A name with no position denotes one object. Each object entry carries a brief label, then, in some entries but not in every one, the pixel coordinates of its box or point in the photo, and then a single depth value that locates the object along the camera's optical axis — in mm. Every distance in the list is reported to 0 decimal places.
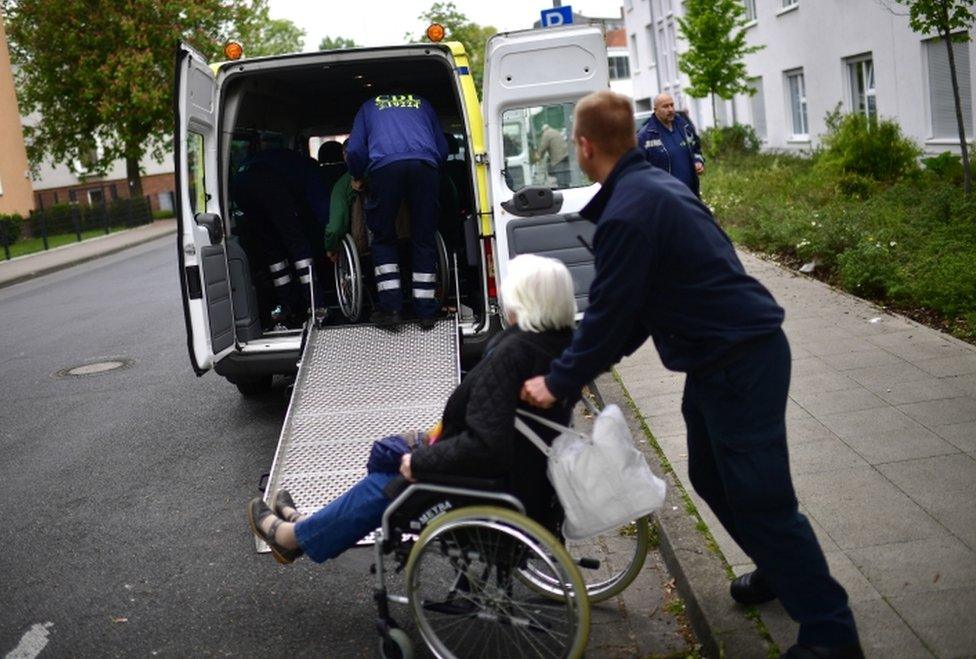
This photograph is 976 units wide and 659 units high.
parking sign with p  13367
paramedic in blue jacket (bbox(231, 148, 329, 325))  7691
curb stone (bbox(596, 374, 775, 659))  3717
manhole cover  10250
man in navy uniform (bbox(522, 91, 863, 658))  3379
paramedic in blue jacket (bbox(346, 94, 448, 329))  6914
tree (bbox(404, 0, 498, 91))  45375
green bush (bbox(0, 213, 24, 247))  28250
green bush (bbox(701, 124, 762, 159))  28047
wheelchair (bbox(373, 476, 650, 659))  3605
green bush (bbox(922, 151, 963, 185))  14742
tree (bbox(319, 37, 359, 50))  100512
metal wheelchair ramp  5430
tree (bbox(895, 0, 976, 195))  12609
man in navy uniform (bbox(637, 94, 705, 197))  11562
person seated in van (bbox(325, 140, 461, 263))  7500
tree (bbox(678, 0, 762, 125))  27047
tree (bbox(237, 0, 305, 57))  44375
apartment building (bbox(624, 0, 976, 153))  18438
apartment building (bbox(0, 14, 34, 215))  37844
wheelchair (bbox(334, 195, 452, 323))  7480
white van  6754
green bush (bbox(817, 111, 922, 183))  16094
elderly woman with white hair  3648
